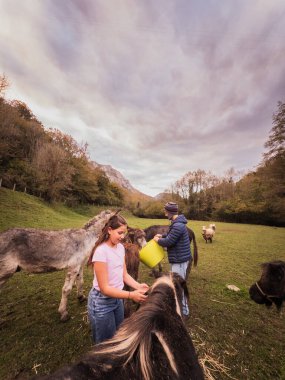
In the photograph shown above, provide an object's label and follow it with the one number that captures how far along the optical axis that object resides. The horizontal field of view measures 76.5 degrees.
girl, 1.92
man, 3.61
